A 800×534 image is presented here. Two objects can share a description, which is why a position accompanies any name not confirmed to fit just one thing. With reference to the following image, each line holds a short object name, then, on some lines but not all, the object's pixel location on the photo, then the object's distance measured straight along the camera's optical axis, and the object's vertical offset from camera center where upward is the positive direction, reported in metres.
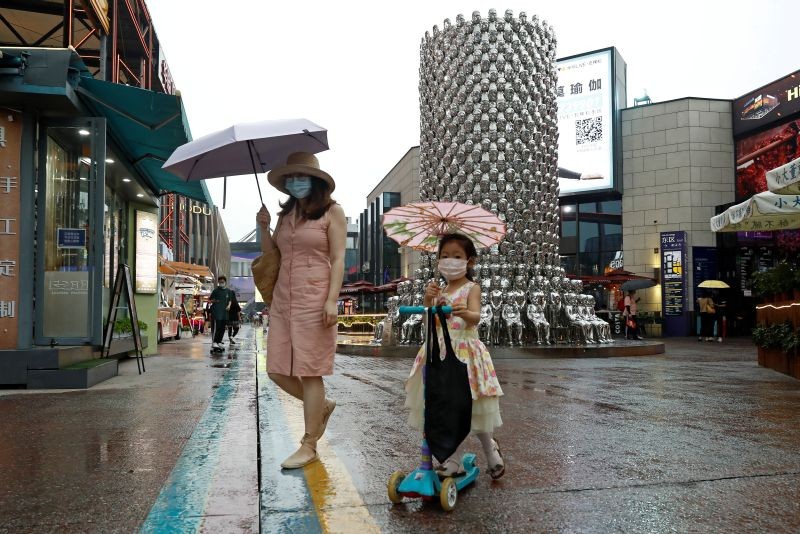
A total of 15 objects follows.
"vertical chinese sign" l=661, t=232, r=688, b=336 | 28.75 +0.06
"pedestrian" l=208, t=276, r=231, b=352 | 15.16 -0.40
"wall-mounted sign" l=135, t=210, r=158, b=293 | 13.78 +0.73
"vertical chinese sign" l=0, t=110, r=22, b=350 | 7.86 +0.58
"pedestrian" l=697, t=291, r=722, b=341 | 21.86 -0.98
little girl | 3.36 -0.32
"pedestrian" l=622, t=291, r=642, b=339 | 22.00 -1.01
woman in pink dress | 3.87 -0.01
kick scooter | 2.97 -0.86
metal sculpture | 13.57 +2.66
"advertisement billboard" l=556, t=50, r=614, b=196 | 32.16 +7.59
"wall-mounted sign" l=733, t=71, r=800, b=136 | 26.73 +7.08
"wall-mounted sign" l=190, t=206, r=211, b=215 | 46.91 +5.44
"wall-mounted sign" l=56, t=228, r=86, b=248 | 8.32 +0.60
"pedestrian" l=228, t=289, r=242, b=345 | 18.60 -0.83
